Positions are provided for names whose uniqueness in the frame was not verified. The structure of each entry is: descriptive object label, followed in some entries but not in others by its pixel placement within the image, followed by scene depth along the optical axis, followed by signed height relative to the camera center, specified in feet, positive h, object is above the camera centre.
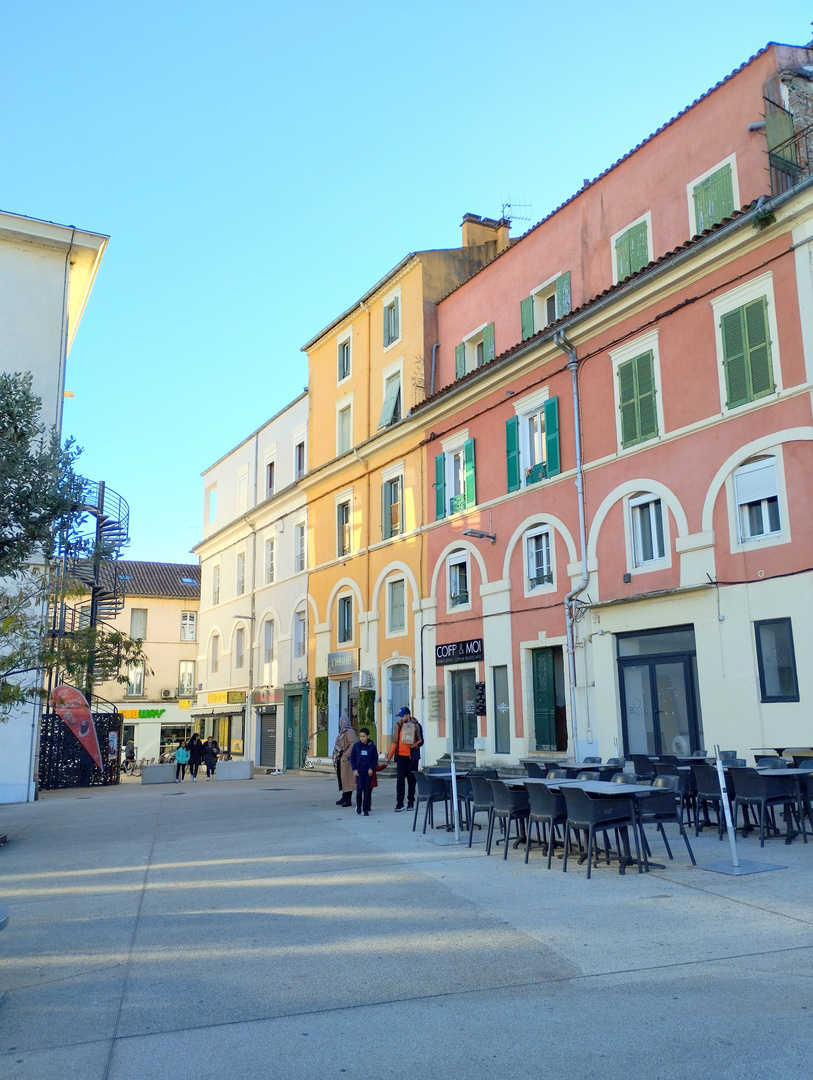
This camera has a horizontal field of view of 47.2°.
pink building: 49.32 +15.96
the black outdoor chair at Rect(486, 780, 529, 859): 32.60 -2.91
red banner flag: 77.36 +1.24
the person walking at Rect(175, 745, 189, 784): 99.71 -3.80
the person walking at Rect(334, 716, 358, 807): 52.19 -2.33
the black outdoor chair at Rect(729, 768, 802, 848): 32.17 -2.63
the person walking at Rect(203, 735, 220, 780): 106.52 -3.55
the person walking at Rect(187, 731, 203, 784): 98.94 -2.99
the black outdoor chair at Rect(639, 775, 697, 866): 29.32 -2.81
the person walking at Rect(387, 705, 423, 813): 49.47 -1.49
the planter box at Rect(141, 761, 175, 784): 97.50 -5.00
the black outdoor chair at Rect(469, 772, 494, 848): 34.47 -2.75
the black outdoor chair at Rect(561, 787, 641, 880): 28.27 -2.89
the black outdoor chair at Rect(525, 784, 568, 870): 30.22 -2.88
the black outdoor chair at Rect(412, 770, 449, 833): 39.65 -2.87
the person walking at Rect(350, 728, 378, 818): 47.70 -2.34
